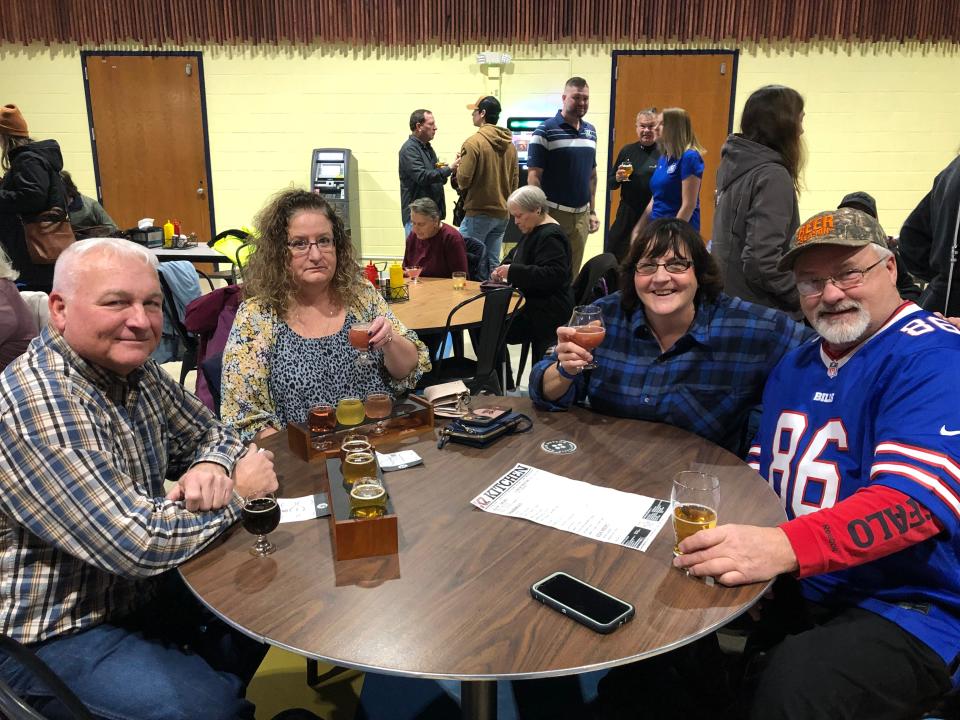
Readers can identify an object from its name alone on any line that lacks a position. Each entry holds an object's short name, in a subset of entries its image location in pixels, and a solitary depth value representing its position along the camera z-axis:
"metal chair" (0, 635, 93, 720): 1.19
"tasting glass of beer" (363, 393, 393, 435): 2.07
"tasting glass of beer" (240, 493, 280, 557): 1.42
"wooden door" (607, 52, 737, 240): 7.87
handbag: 4.82
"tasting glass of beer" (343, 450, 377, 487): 1.60
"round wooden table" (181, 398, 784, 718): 1.16
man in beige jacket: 5.98
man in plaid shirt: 1.32
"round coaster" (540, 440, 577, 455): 1.94
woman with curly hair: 2.29
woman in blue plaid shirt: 2.10
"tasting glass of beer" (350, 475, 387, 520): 1.43
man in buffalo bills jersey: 1.37
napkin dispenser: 5.99
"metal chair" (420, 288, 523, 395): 3.55
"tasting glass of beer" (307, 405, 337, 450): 1.93
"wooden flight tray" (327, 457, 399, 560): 1.41
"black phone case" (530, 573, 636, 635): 1.20
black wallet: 1.98
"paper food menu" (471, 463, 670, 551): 1.53
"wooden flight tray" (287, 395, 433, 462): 1.91
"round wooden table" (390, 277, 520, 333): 3.55
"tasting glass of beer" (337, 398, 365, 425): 2.02
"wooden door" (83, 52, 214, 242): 8.30
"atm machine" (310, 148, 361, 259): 8.07
